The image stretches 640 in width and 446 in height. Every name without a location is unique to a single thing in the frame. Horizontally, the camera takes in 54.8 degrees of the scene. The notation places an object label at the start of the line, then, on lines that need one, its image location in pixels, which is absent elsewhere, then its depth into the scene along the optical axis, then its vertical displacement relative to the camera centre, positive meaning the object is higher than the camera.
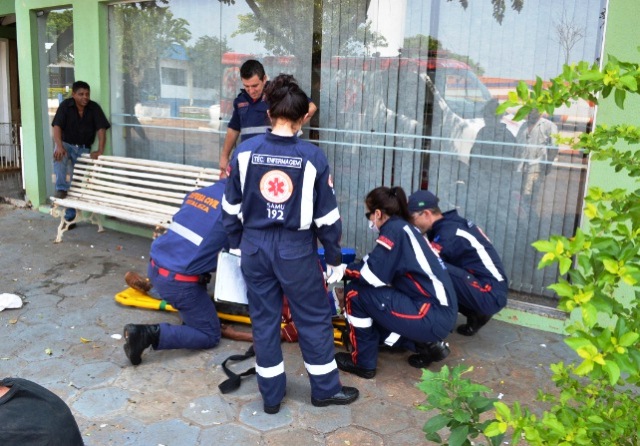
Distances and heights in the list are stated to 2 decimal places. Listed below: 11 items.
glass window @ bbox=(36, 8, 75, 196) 7.91 +0.34
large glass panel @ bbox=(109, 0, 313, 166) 5.93 +0.31
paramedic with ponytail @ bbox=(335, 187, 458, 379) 3.65 -1.09
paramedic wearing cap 4.20 -1.02
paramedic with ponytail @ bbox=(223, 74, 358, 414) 3.19 -0.73
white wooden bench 6.28 -1.03
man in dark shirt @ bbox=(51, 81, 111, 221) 7.17 -0.46
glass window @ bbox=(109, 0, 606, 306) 4.66 +0.08
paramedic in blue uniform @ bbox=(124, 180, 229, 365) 3.89 -1.10
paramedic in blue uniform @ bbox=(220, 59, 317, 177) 5.30 -0.13
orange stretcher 4.45 -1.65
